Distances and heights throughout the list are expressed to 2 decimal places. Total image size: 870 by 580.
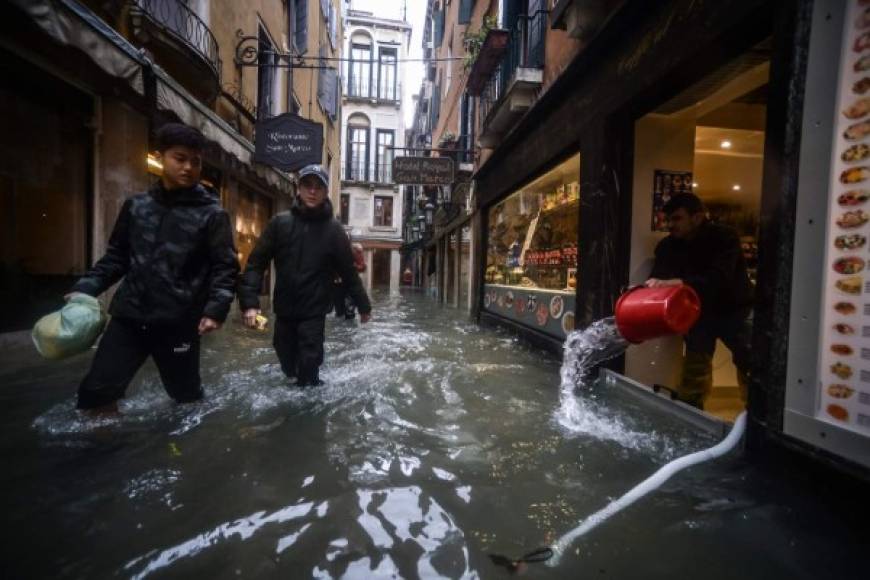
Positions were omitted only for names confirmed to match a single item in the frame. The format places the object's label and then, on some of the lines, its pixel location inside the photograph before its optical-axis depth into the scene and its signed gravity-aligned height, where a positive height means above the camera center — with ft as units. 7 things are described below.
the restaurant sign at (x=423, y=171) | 41.27 +8.15
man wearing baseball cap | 12.43 -0.22
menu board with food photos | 6.60 +0.30
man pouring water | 11.75 -0.30
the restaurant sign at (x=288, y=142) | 33.71 +8.38
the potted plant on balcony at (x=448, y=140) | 51.08 +13.75
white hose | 5.97 -3.34
